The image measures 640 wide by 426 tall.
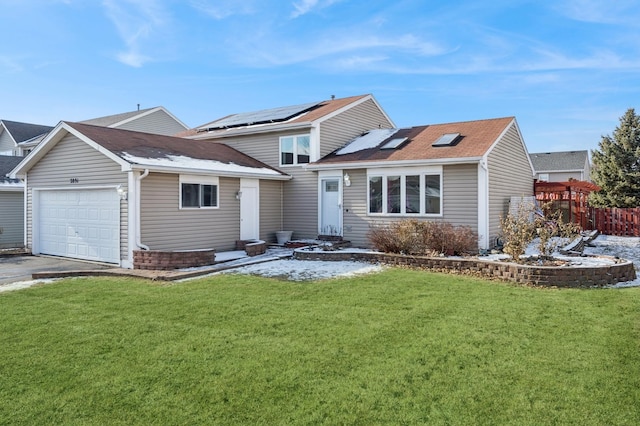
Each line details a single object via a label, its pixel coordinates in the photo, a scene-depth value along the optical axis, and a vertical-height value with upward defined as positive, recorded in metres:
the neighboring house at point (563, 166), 39.47 +4.26
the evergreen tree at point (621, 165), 25.33 +2.75
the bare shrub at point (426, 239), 11.73 -0.74
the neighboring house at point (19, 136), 30.67 +5.75
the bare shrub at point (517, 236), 10.04 -0.58
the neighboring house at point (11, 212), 18.66 +0.06
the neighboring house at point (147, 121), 28.30 +6.31
